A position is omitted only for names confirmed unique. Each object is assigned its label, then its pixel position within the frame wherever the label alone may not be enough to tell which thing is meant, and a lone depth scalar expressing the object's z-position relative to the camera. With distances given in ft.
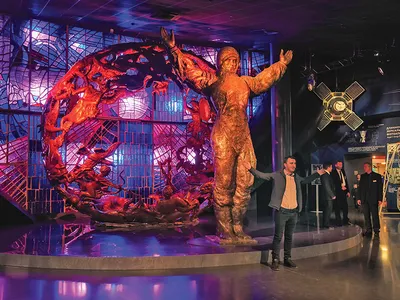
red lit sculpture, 23.97
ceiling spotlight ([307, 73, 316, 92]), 37.82
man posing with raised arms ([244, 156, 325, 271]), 16.51
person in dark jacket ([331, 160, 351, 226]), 28.40
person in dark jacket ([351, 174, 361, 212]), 42.69
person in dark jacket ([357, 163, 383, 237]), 25.93
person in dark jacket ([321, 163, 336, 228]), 26.27
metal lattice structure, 31.45
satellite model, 41.65
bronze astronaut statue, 19.51
